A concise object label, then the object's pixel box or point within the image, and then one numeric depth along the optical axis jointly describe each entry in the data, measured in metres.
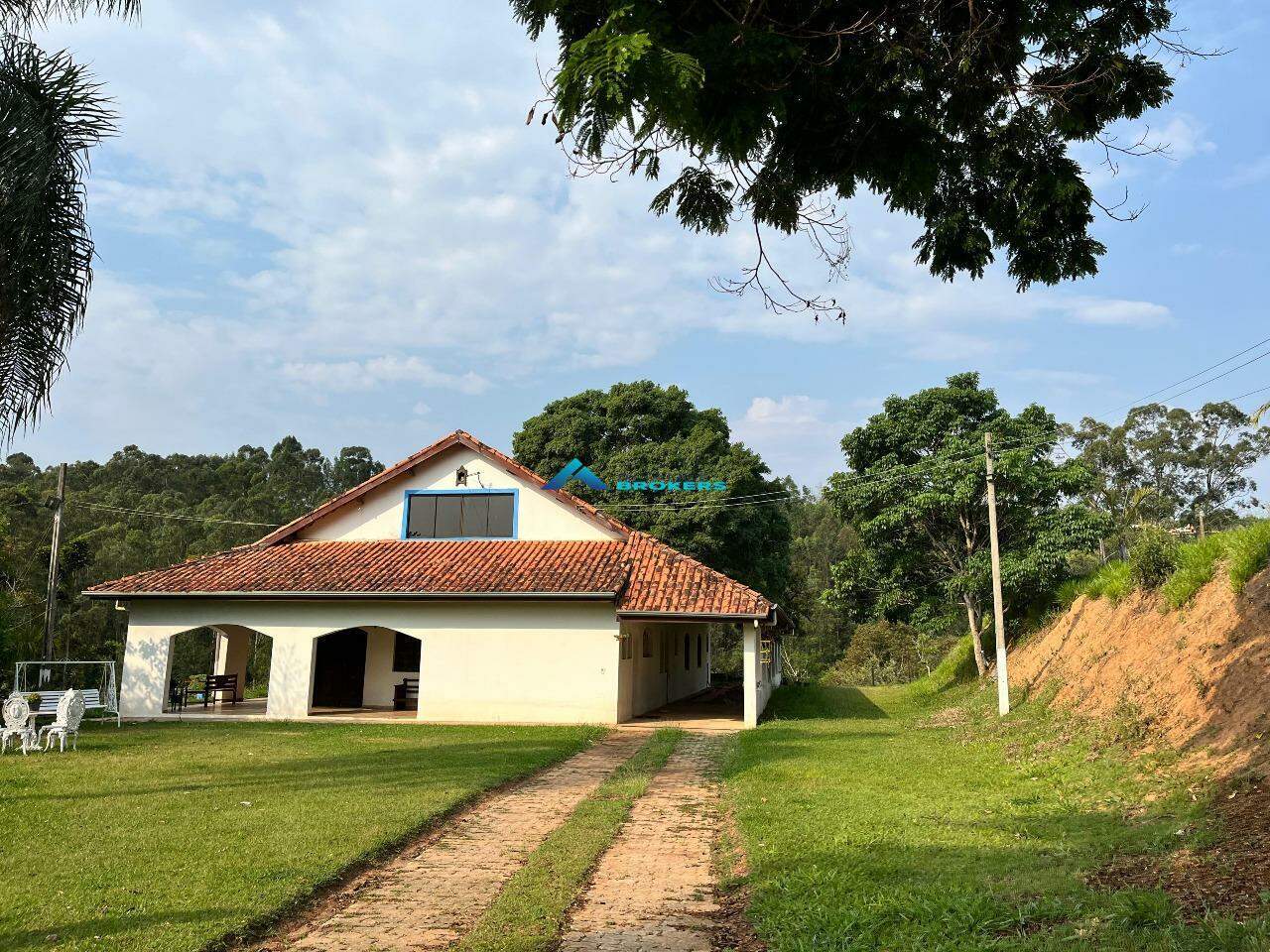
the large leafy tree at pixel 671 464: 29.89
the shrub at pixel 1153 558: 14.27
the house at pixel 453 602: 17.75
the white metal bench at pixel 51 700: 15.86
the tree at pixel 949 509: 20.73
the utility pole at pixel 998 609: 16.69
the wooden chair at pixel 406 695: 20.67
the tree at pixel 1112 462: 42.67
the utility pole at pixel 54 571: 21.80
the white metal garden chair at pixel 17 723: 13.23
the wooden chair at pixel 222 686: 21.41
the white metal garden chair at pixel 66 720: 13.55
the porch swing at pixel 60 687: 16.40
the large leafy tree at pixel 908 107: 3.75
